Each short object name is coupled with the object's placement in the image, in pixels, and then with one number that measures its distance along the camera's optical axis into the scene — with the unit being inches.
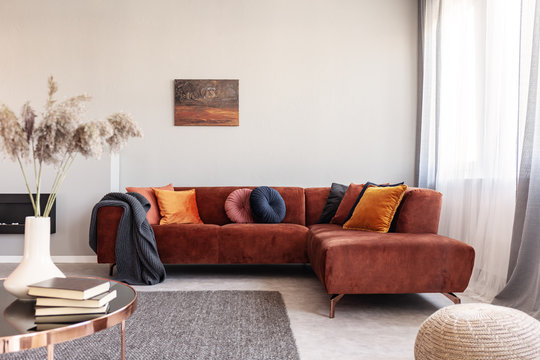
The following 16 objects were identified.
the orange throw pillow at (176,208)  154.6
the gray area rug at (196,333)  76.8
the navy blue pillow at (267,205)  152.4
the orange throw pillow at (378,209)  123.9
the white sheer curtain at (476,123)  116.6
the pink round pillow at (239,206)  157.3
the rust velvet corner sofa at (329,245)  102.0
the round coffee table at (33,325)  45.1
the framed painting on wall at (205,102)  179.0
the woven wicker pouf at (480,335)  58.4
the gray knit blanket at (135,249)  132.3
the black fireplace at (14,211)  167.8
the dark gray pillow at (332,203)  158.1
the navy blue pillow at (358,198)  139.2
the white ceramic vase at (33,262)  57.3
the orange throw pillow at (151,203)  151.0
